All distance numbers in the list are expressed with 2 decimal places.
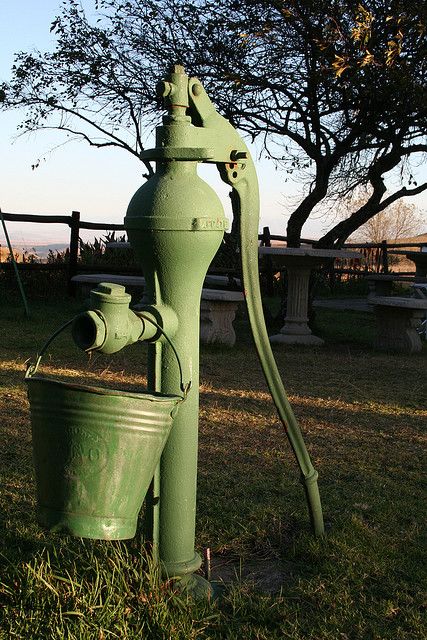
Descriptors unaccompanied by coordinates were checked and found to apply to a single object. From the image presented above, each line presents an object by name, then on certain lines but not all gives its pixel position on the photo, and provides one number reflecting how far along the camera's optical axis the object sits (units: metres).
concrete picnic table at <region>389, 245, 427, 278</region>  12.34
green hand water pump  2.49
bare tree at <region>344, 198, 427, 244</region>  30.36
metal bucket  2.15
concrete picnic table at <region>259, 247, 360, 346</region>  9.52
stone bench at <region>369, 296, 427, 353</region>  9.29
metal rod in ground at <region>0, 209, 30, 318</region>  10.64
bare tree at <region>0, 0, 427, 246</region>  8.51
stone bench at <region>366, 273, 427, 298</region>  11.28
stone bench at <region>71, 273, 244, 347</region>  8.65
